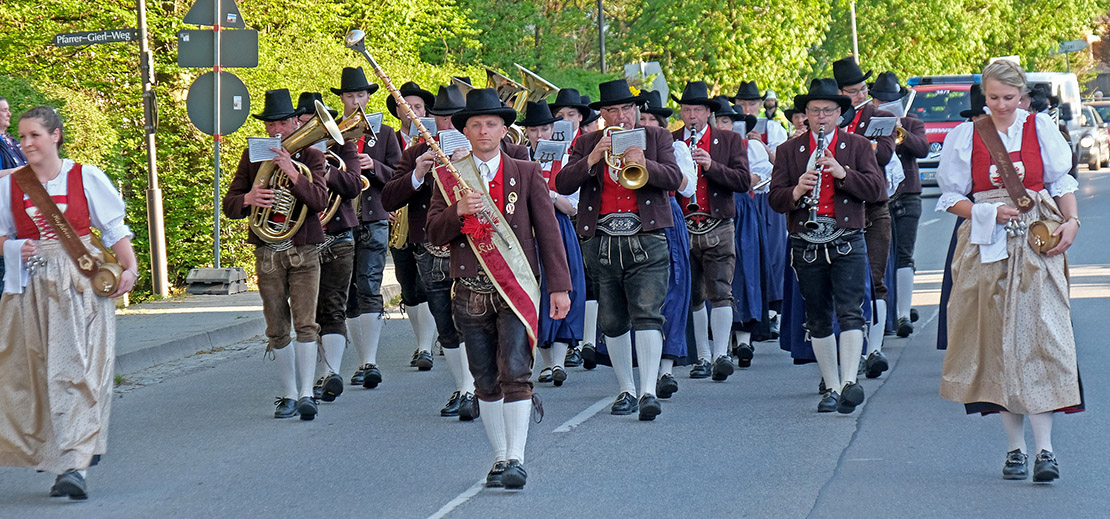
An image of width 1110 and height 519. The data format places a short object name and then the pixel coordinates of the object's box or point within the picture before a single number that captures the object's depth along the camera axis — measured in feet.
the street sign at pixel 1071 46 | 196.54
